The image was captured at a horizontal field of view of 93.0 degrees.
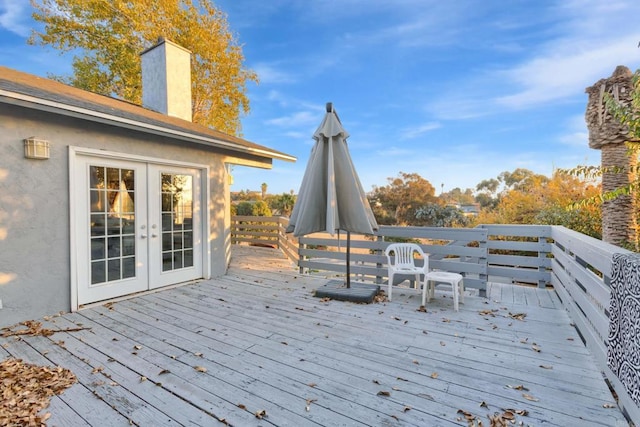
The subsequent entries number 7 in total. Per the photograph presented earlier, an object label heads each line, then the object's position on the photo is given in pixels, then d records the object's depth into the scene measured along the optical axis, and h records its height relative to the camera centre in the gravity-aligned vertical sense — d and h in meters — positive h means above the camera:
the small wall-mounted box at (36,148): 3.51 +0.79
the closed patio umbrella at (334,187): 4.28 +0.35
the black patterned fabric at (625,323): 1.64 -0.68
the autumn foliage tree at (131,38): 12.65 +7.71
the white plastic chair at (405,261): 4.33 -0.76
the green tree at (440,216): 16.10 -0.33
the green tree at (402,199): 21.45 +0.88
